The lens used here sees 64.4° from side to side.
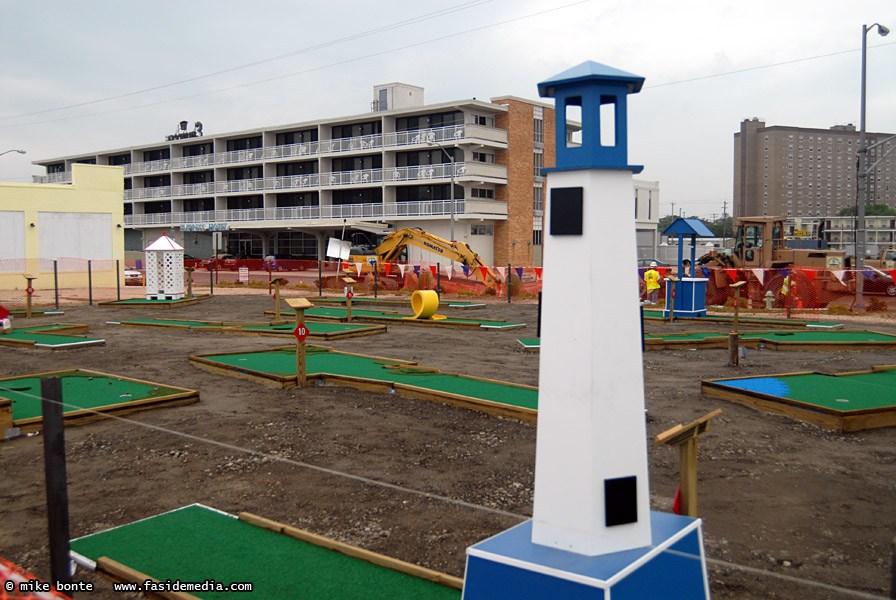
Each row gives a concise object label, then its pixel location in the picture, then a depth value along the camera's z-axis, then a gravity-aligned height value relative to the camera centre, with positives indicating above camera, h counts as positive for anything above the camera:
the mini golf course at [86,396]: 7.75 -1.63
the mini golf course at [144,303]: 24.56 -1.29
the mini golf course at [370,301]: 24.98 -1.31
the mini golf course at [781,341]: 13.98 -1.59
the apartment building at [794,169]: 147.38 +19.83
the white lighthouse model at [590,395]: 2.85 -0.54
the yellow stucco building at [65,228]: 34.69 +1.98
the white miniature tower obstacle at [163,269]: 26.09 -0.11
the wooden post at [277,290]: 17.96 -0.64
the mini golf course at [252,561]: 3.98 -1.81
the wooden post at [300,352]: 9.88 -1.21
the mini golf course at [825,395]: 7.70 -1.62
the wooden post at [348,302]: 18.97 -1.01
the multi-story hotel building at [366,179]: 49.41 +6.58
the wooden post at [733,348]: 11.91 -1.44
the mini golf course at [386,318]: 18.08 -1.46
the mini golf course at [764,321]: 17.56 -1.52
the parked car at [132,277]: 39.28 -0.60
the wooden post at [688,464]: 3.37 -0.97
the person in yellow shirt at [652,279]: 22.64 -0.52
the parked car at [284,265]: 41.61 +0.01
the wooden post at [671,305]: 18.75 -1.13
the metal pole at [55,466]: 3.84 -1.08
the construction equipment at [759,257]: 24.27 +0.20
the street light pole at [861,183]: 23.06 +2.56
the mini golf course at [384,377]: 8.56 -1.61
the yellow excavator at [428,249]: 29.42 +0.68
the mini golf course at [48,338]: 14.28 -1.51
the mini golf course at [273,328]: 15.98 -1.50
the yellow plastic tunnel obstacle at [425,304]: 18.97 -1.08
